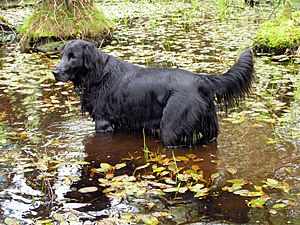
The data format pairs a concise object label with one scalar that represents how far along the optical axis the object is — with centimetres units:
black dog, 511
